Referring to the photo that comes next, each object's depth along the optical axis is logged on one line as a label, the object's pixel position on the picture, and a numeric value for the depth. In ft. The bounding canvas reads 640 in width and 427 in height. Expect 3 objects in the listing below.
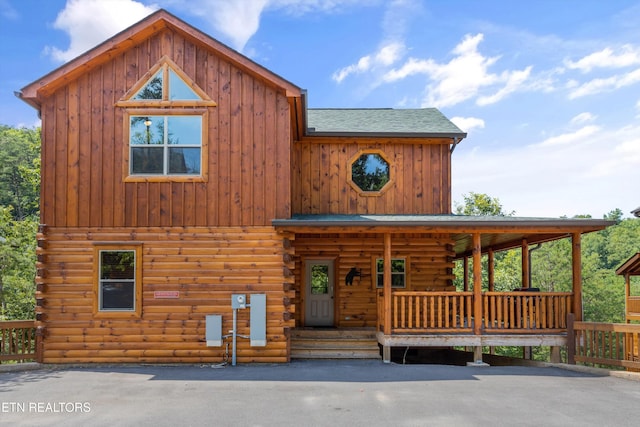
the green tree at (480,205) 129.49
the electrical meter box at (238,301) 34.76
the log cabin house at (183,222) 35.17
